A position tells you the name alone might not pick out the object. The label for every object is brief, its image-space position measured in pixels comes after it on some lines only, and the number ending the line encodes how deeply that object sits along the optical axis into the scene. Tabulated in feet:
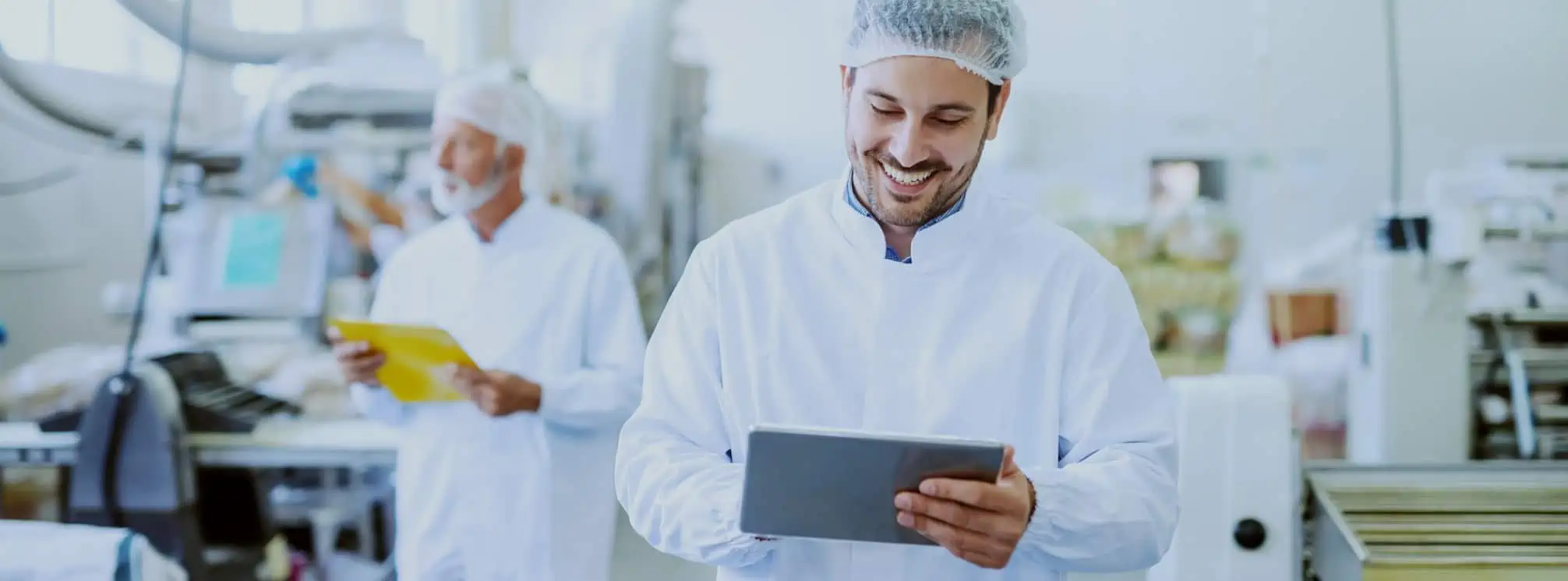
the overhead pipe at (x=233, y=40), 6.85
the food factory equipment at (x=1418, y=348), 7.93
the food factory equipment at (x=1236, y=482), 4.98
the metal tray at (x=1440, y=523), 4.68
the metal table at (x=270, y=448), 6.45
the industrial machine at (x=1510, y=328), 7.68
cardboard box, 13.67
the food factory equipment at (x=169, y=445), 6.24
